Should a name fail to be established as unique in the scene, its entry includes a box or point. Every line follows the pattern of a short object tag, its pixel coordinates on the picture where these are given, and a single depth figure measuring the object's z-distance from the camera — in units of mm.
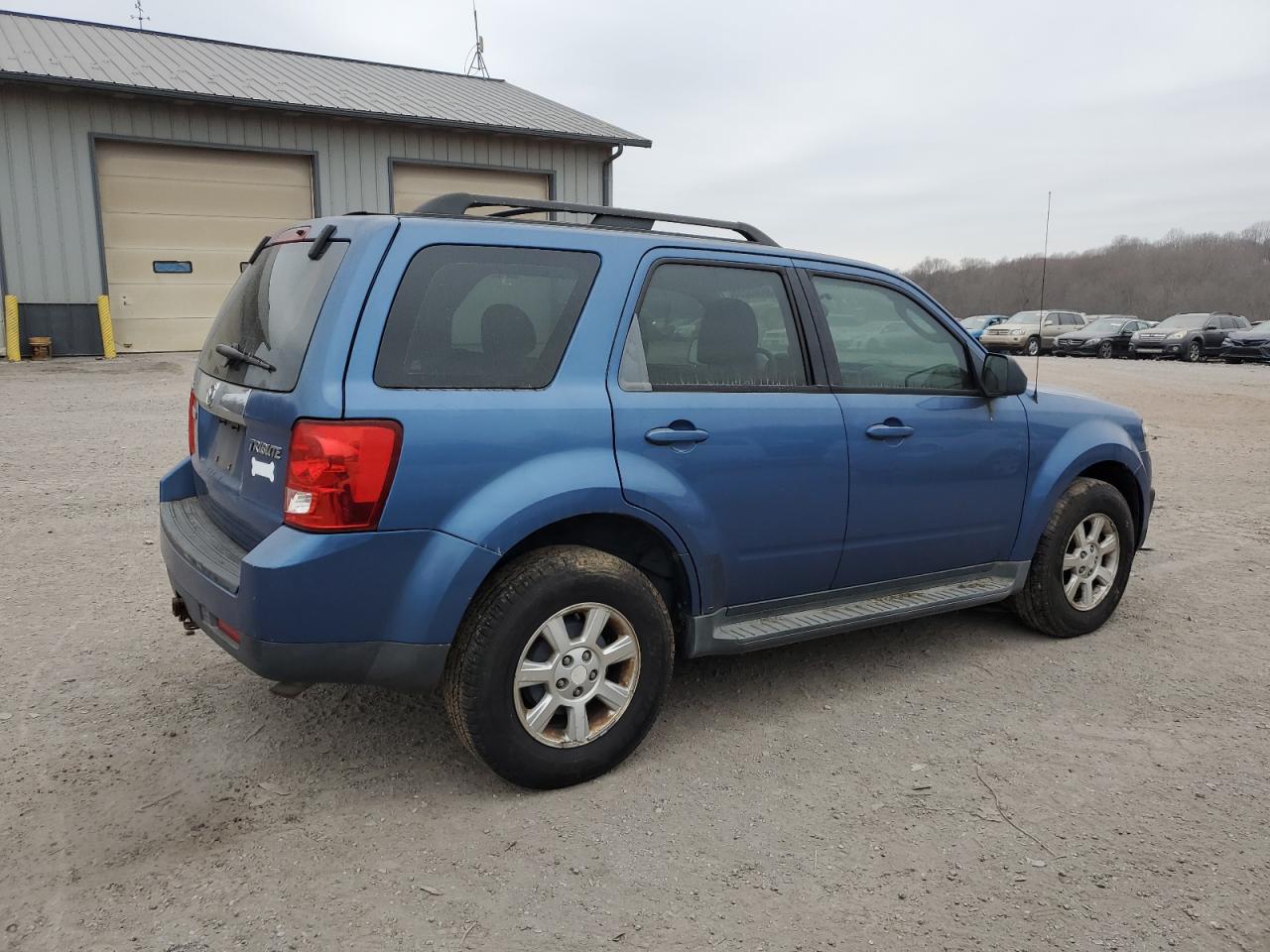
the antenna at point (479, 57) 25453
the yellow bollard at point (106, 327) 15992
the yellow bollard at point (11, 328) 15297
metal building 15492
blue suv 2744
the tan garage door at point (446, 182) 18750
